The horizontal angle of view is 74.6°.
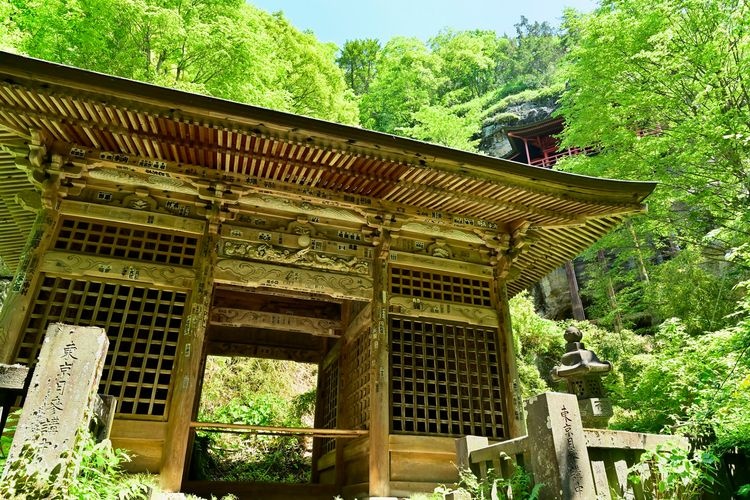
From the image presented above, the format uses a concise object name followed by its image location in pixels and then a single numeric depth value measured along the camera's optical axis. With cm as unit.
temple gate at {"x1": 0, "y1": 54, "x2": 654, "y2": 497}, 669
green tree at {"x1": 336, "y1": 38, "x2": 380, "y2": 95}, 3384
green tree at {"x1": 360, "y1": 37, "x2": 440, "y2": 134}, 3033
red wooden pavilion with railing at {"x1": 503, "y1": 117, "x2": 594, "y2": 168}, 3288
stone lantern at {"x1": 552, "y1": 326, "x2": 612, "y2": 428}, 682
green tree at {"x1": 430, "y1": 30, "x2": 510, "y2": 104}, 3844
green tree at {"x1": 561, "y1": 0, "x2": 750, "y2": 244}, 1195
